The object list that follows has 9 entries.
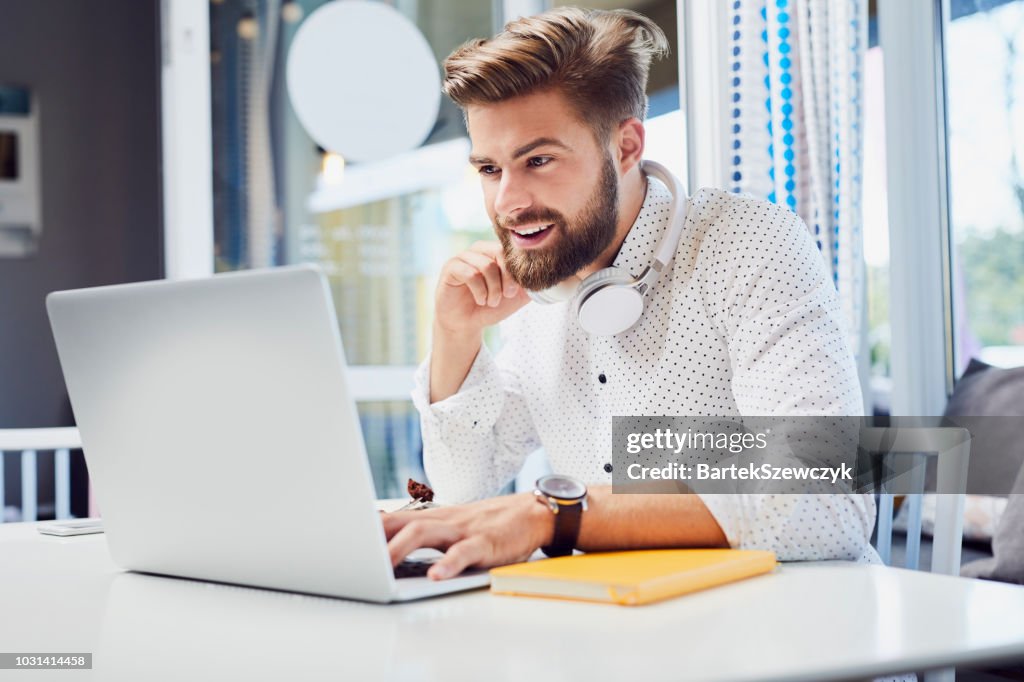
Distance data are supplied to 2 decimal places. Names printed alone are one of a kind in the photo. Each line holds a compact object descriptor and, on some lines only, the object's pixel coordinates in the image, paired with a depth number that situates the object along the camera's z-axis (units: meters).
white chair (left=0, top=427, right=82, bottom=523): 2.34
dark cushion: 2.02
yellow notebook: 0.80
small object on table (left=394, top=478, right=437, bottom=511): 1.21
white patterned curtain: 2.46
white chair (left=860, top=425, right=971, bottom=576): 1.57
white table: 0.63
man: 1.26
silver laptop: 0.75
